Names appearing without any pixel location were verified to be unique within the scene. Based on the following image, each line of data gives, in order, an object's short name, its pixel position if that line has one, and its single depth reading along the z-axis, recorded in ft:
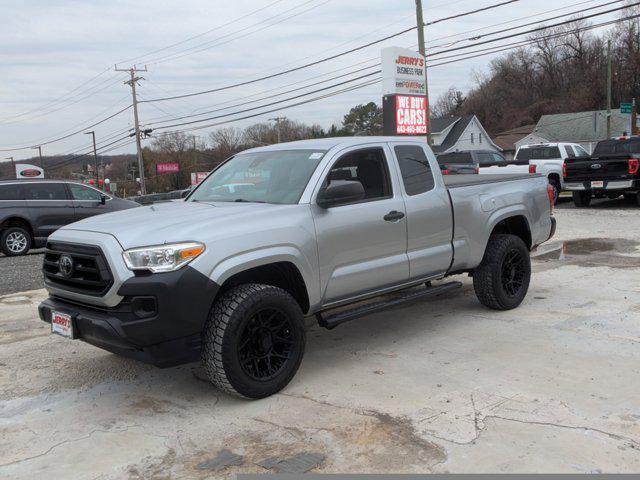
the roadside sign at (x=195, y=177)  232.32
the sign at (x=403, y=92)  61.21
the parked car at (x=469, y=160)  68.06
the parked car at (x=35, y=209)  43.78
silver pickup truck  12.60
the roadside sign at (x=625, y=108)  112.88
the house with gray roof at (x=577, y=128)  199.52
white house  202.59
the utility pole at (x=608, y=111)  127.75
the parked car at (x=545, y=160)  63.16
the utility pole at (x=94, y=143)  243.87
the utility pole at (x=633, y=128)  149.09
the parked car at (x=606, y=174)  53.01
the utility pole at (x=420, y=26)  84.28
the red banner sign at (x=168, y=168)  278.26
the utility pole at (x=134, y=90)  168.76
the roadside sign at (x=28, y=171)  174.50
